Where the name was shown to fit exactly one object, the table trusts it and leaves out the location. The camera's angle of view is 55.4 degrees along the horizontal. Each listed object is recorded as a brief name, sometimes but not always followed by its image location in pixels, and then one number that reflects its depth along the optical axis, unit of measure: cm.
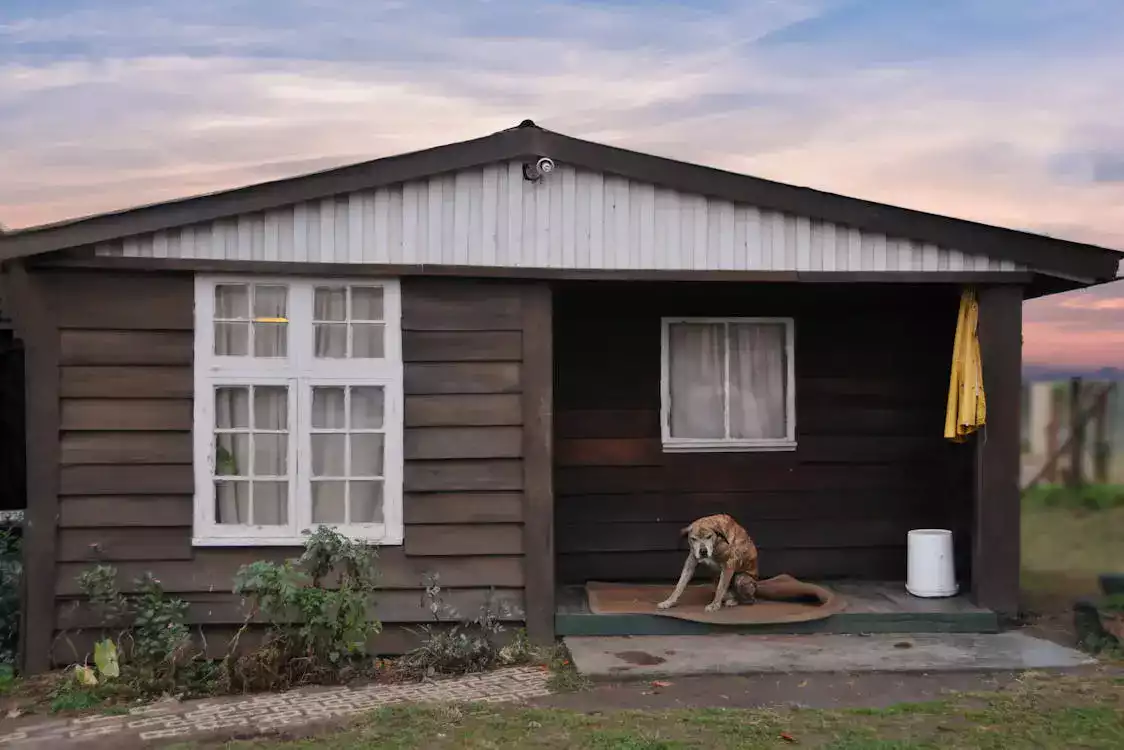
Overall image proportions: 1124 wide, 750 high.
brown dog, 723
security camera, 695
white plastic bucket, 785
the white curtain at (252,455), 695
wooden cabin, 678
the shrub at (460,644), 669
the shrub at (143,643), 642
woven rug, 730
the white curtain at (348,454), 702
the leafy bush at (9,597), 698
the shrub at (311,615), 633
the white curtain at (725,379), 874
